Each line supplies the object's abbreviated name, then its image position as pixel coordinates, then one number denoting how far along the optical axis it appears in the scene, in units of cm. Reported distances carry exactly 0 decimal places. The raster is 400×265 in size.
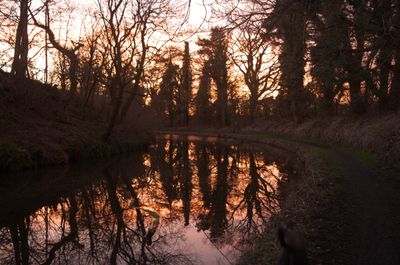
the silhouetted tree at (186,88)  5569
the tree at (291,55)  798
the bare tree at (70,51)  2245
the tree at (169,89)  5453
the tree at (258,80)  3657
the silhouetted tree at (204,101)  5499
